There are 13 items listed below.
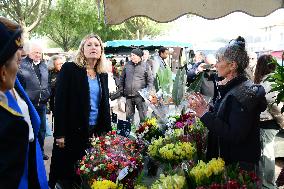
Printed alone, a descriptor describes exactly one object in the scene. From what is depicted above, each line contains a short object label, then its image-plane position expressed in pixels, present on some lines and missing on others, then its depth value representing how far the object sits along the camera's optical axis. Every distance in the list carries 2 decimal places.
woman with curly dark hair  1.48
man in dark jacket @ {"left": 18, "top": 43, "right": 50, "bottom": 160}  3.11
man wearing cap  4.22
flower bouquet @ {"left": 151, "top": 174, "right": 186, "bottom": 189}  1.23
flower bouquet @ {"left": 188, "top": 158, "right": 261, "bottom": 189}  1.17
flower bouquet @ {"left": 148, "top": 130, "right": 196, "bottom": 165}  1.59
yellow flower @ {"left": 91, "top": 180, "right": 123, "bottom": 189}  1.41
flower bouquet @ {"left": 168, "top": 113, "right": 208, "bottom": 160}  1.68
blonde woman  2.15
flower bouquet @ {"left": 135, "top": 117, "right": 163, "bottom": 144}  1.95
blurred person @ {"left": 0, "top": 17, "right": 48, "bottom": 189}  0.88
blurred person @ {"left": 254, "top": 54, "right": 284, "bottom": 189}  2.26
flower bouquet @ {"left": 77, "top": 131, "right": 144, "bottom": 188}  1.54
